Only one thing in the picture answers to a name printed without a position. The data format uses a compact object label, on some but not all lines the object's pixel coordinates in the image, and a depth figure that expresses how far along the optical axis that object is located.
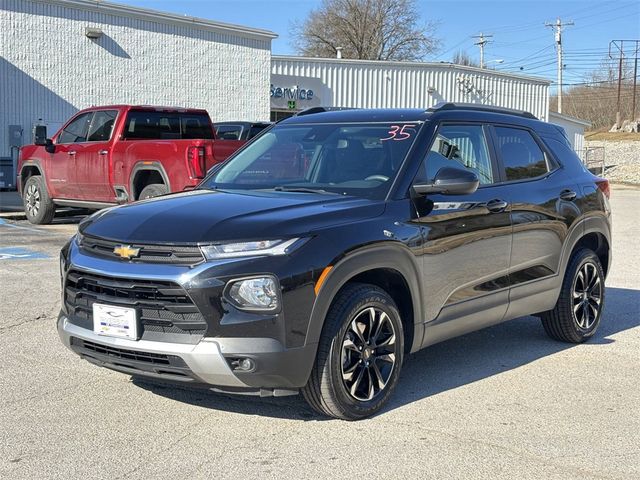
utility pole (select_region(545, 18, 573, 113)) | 58.27
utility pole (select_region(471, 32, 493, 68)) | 77.69
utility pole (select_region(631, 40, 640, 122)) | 80.76
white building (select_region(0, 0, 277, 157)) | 23.06
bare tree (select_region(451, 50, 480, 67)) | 88.44
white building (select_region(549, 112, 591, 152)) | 47.18
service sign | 32.38
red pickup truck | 10.81
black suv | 3.94
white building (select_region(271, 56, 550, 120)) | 32.66
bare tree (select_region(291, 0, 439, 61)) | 58.44
